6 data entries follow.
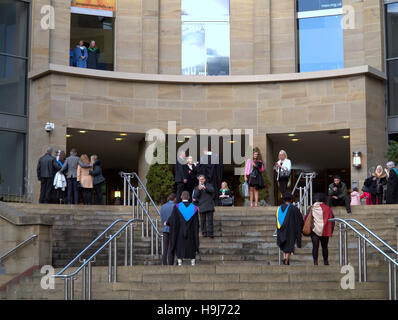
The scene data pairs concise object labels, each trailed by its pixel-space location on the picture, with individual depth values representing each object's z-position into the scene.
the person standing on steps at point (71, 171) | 20.58
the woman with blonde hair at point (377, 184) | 20.81
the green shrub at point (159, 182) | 23.56
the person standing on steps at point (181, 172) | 20.47
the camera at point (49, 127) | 24.34
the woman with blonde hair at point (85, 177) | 20.58
